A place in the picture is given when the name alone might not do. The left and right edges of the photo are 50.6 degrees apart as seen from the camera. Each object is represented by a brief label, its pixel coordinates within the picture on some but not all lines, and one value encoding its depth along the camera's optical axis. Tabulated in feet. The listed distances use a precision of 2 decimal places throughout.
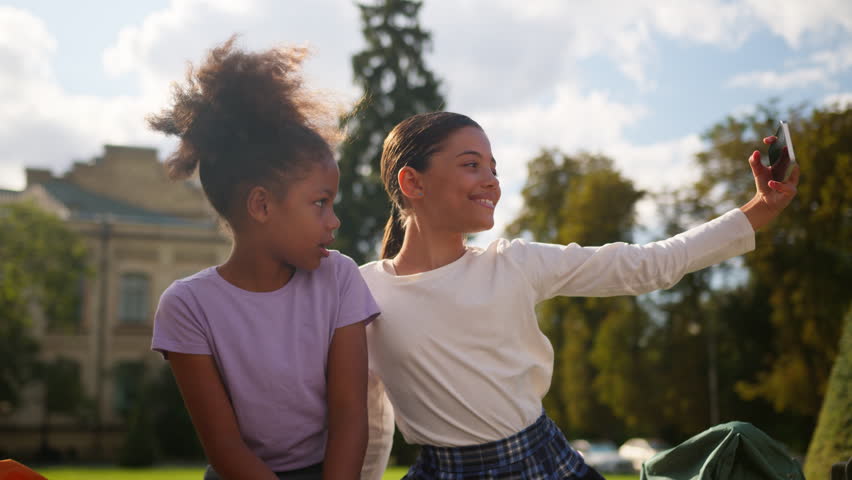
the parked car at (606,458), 112.98
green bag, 9.24
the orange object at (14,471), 8.49
